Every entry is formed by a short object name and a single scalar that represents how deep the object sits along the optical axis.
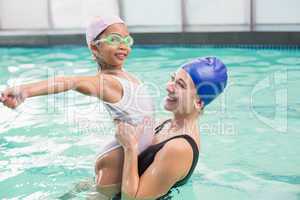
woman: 3.11
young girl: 3.08
